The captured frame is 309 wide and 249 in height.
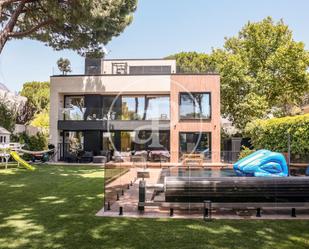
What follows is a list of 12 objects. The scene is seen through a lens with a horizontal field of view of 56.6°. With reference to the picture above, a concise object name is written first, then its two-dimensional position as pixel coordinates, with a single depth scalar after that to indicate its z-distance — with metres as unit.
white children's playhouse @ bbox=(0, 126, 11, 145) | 21.25
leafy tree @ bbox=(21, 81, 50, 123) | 31.95
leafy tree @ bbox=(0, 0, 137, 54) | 12.91
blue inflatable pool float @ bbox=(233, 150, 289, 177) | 9.10
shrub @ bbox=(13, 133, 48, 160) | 23.55
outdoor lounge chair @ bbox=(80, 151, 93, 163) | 23.30
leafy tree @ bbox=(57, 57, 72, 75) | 24.62
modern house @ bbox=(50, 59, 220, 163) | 22.98
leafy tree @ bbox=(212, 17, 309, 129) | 25.79
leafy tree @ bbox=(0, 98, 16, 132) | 22.53
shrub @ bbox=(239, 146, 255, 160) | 18.48
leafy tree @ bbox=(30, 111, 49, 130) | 31.77
